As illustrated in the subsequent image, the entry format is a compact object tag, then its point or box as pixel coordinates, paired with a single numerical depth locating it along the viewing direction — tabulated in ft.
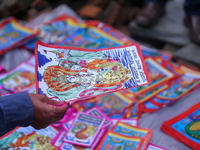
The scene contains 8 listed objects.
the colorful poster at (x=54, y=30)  5.65
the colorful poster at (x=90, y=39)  5.44
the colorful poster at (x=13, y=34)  5.36
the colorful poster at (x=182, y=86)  4.01
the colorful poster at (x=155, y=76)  4.22
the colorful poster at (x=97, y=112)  3.66
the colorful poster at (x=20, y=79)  4.29
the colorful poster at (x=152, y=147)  3.00
